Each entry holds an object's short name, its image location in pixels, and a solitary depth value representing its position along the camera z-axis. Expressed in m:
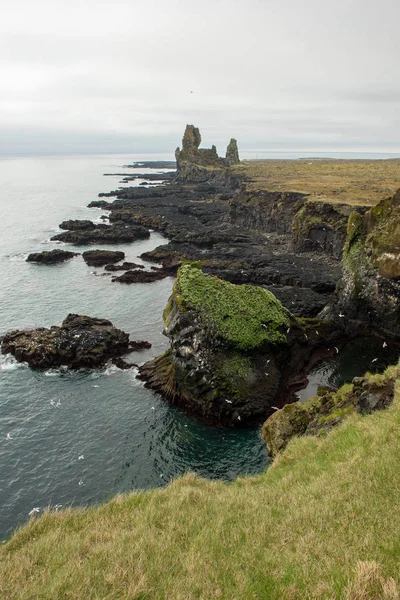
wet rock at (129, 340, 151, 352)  41.53
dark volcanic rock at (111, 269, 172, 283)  63.58
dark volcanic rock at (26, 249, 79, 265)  75.25
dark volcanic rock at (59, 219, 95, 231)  100.00
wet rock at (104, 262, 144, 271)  69.62
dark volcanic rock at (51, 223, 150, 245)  90.81
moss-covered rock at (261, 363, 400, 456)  17.64
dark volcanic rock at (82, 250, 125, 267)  74.12
